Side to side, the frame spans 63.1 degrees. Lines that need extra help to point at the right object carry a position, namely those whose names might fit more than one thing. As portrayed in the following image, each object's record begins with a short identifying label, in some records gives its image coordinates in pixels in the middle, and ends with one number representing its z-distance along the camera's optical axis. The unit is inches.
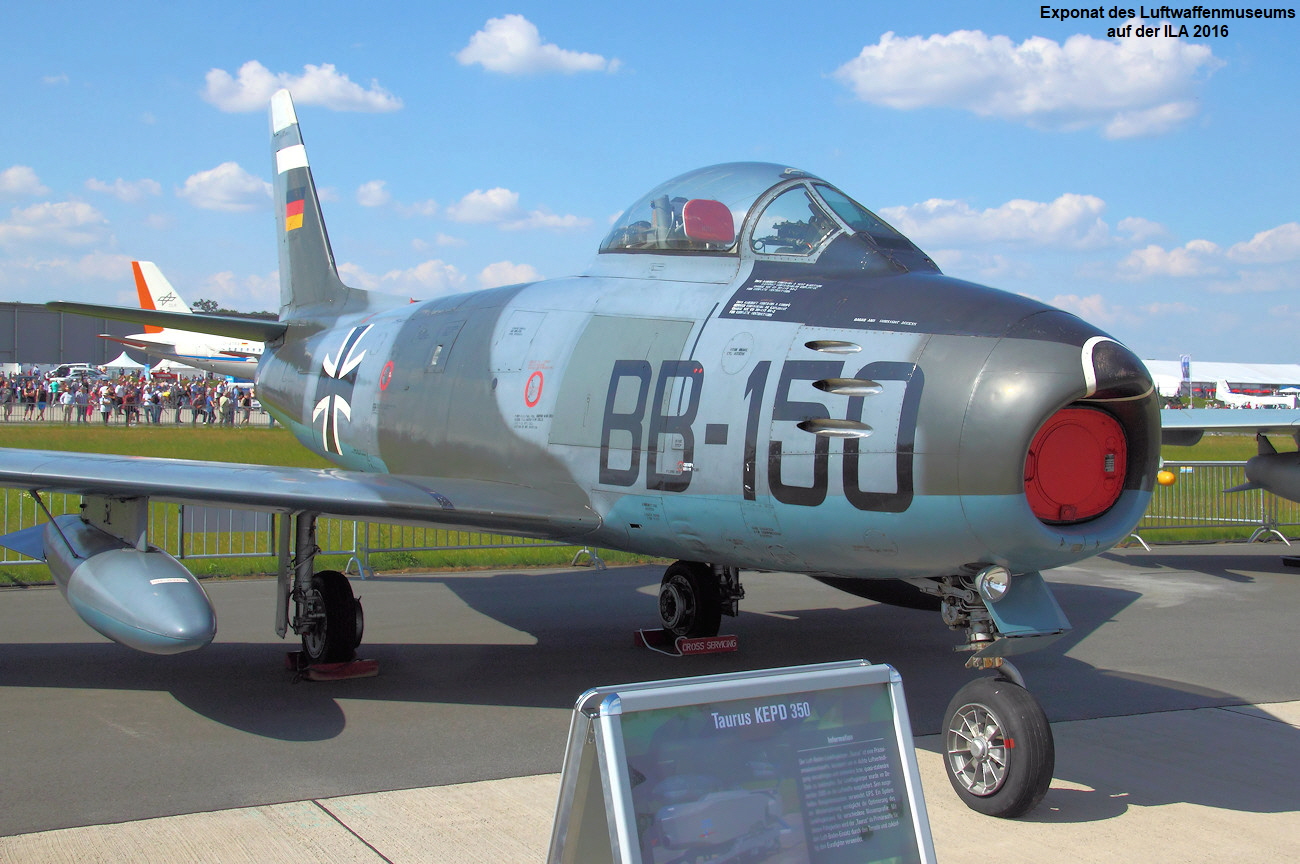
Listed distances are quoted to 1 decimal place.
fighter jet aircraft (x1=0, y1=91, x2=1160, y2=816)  188.9
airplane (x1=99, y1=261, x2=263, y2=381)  1926.7
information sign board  105.8
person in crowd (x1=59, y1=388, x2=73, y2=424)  1733.5
